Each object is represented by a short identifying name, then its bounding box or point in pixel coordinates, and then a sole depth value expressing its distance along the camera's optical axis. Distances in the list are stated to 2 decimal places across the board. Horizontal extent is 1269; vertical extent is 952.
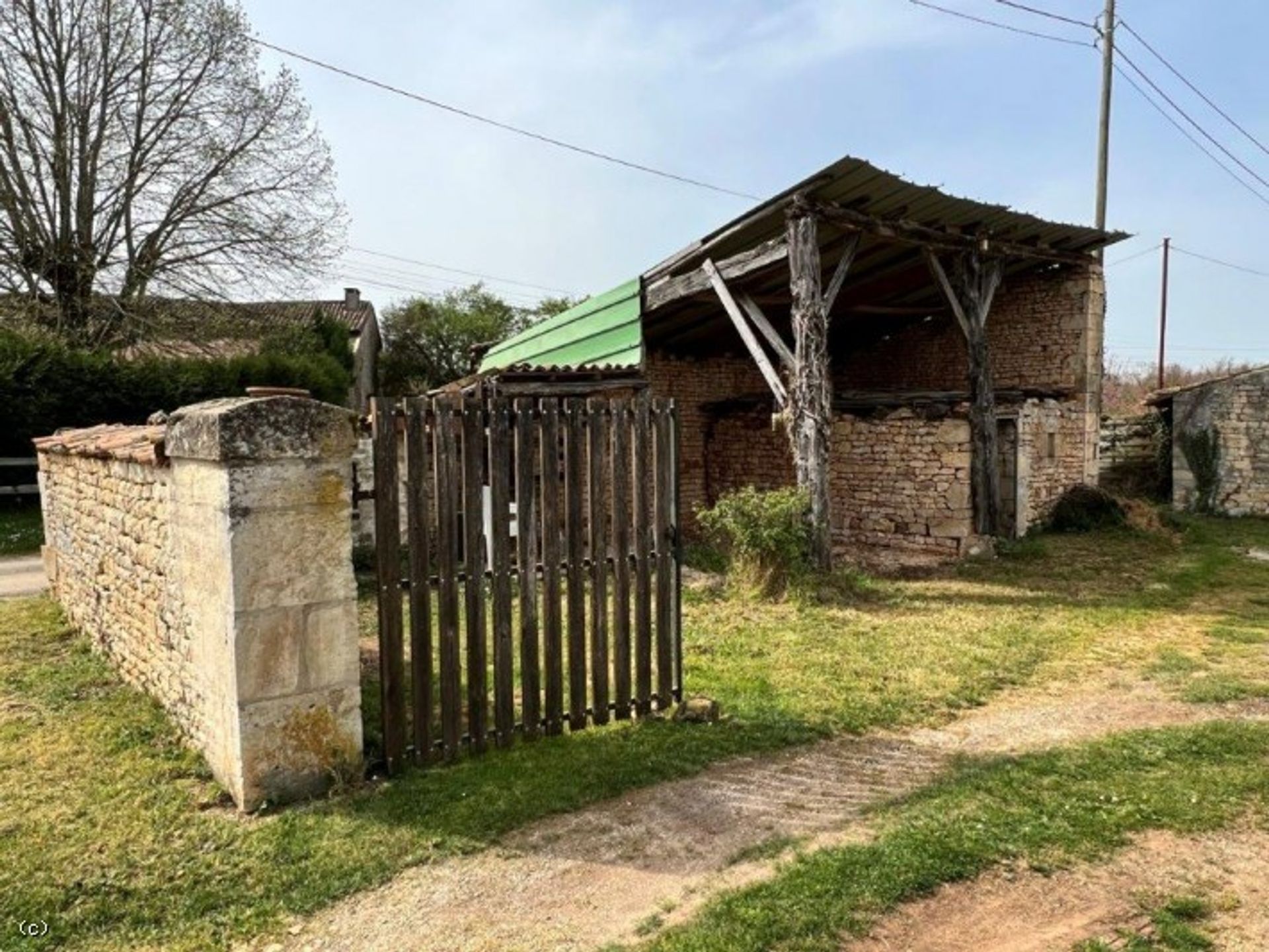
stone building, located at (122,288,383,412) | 15.59
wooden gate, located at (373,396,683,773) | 3.64
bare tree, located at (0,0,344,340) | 14.19
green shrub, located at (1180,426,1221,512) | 14.29
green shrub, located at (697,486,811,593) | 7.74
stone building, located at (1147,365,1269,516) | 14.01
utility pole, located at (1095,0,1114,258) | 16.03
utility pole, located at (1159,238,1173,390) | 23.06
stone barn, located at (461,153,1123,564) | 8.91
